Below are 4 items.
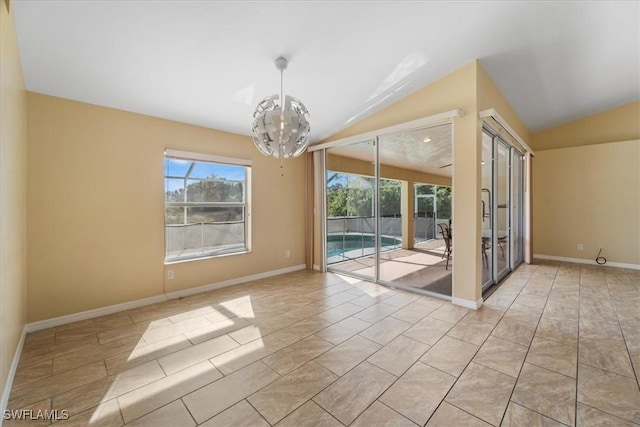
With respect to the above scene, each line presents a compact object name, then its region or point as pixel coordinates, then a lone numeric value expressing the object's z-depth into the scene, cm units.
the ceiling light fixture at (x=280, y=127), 211
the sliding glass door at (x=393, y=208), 399
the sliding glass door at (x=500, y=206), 386
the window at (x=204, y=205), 365
